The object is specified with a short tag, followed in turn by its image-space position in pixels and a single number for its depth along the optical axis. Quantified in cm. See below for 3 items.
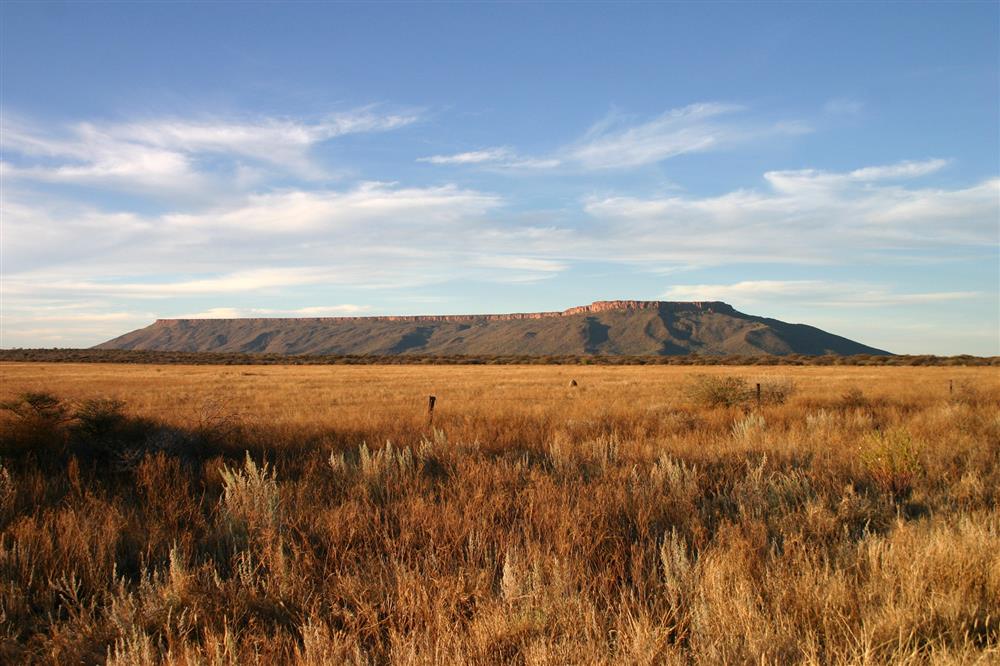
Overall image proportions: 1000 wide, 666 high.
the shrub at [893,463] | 669
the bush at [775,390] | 1911
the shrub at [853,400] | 1769
